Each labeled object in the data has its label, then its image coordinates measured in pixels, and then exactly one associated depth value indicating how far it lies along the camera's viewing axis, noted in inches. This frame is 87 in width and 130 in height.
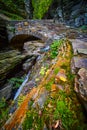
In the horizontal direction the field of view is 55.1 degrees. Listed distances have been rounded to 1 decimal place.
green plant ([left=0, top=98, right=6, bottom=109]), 92.8
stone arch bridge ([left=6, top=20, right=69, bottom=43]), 157.9
